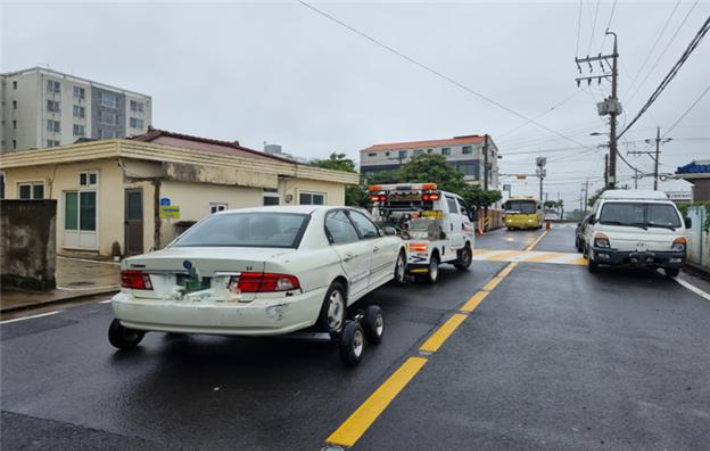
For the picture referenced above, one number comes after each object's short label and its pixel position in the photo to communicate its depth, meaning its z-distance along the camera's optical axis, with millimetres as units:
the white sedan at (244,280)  3971
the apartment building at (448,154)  75500
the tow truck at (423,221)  9047
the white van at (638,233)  10164
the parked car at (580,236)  15095
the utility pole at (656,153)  49094
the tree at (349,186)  32178
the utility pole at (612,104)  27391
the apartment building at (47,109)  62812
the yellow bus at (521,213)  35906
